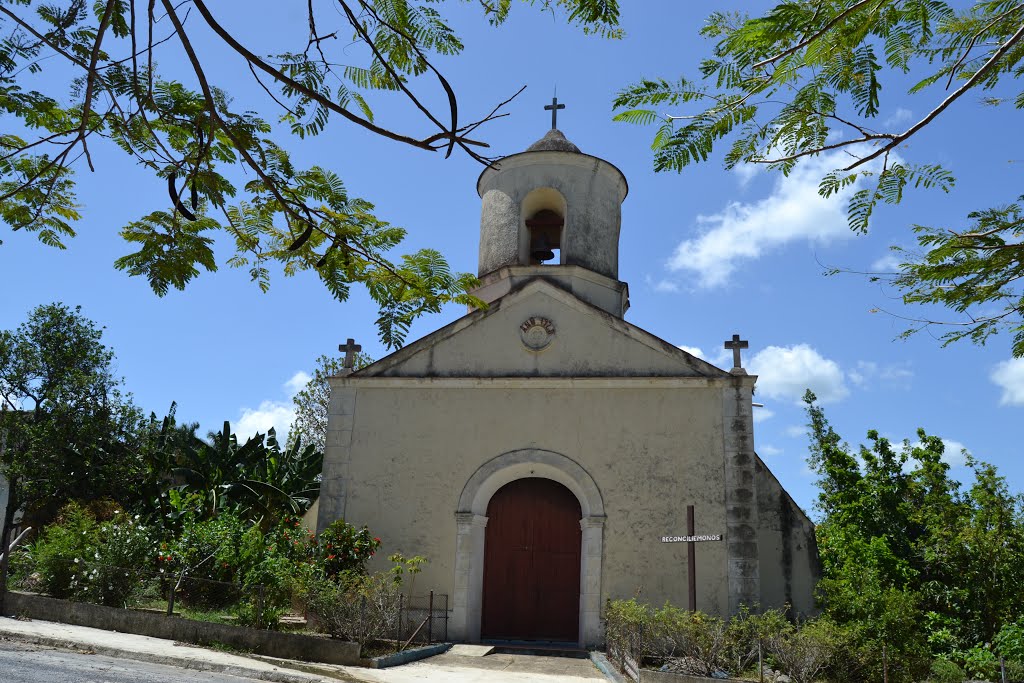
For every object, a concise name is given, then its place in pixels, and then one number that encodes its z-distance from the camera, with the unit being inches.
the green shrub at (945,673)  382.0
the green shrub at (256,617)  433.7
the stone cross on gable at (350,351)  600.7
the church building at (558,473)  512.4
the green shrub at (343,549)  500.1
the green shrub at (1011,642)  466.3
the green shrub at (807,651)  363.6
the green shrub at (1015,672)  418.6
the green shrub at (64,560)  498.3
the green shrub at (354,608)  418.9
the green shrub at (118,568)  486.3
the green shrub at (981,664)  444.1
